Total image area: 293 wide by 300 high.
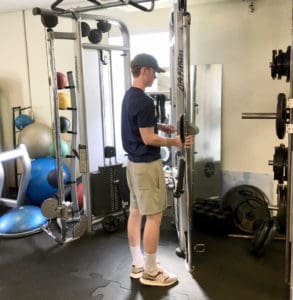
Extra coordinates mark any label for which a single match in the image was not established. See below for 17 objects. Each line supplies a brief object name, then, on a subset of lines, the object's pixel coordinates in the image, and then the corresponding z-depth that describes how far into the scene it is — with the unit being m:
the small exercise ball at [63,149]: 4.14
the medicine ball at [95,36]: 3.35
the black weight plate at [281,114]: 2.19
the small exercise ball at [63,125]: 3.36
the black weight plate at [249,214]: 3.38
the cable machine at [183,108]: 2.45
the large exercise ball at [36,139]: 4.31
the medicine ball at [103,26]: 3.36
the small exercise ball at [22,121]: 4.64
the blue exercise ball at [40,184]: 4.09
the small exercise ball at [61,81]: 3.25
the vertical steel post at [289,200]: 2.08
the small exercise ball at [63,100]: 3.35
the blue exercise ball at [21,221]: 3.48
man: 2.35
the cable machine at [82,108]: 2.99
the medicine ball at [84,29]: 3.26
